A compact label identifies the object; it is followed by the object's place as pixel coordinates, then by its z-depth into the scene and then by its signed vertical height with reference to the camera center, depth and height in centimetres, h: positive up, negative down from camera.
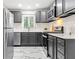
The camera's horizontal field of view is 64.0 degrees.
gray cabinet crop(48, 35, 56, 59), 197 -60
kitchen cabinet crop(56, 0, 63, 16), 200 +73
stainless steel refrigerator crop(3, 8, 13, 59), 140 -10
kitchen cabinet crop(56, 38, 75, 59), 134 -41
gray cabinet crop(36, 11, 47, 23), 417 +83
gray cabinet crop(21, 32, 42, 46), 401 -65
